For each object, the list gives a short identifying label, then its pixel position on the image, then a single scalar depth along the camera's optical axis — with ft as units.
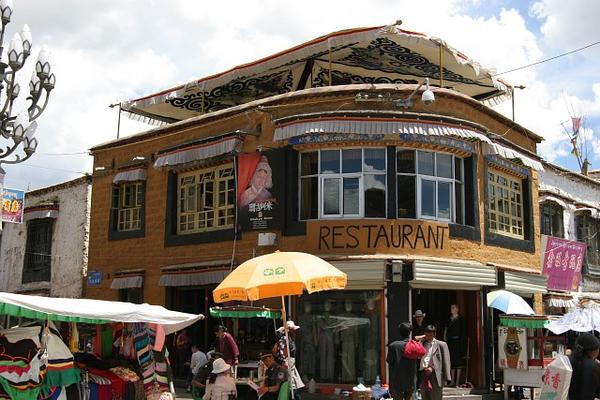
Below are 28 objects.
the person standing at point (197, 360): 48.57
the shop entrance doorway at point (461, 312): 54.24
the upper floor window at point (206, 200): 59.41
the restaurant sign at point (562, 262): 67.10
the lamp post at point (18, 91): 41.34
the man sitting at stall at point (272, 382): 33.24
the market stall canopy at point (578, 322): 50.01
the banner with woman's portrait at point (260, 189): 54.49
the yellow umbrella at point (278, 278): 32.40
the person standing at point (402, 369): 37.27
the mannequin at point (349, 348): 50.08
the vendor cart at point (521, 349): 49.90
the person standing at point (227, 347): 45.95
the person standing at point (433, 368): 37.96
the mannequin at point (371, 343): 49.37
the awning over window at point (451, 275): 49.80
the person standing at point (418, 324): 48.75
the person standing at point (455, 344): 52.90
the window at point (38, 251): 80.39
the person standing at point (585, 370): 25.05
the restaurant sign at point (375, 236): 50.88
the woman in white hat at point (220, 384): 32.12
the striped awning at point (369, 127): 50.70
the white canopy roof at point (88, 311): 26.76
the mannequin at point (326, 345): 50.80
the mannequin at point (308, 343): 51.31
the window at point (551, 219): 70.49
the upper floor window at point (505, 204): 58.80
